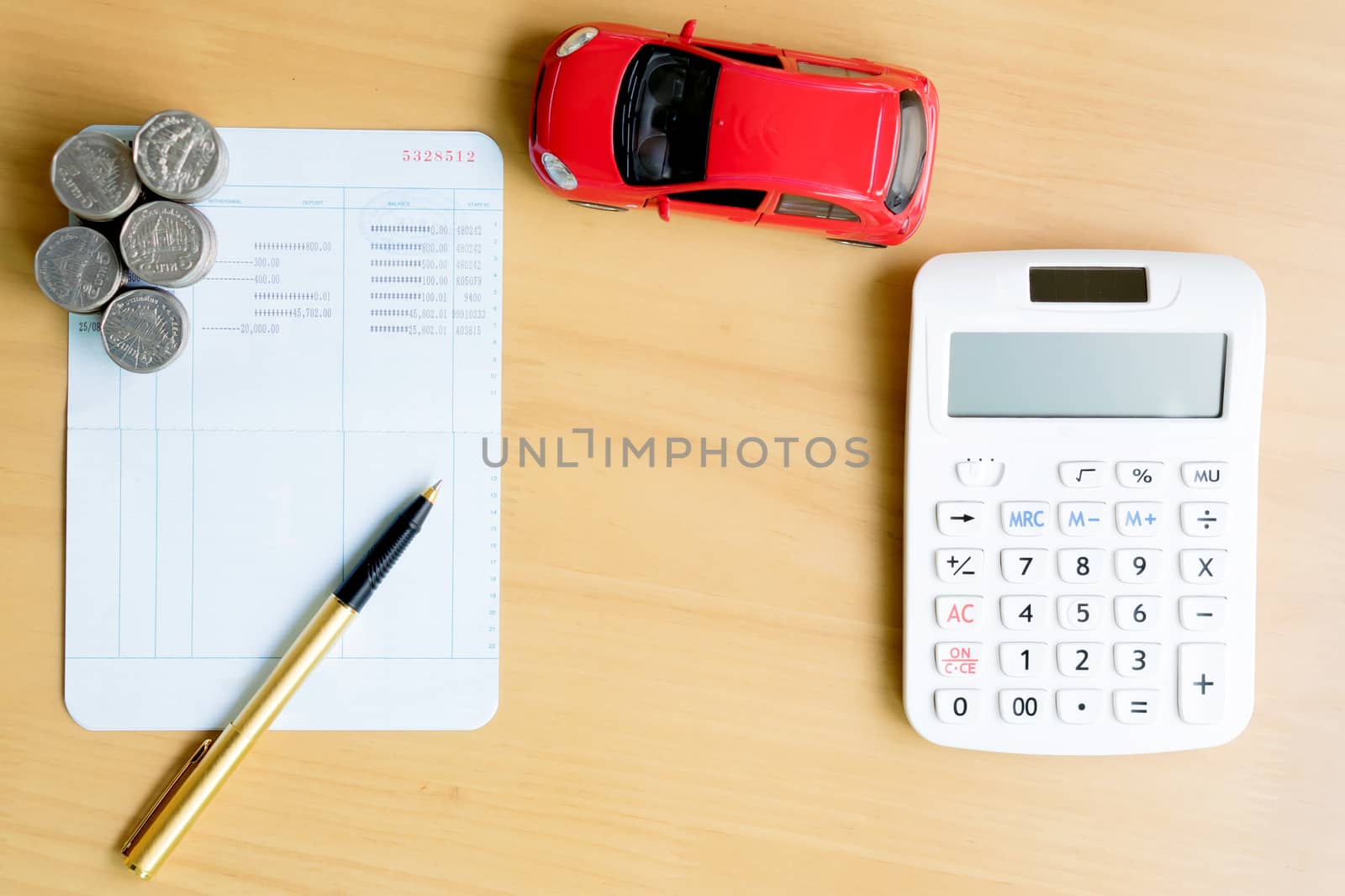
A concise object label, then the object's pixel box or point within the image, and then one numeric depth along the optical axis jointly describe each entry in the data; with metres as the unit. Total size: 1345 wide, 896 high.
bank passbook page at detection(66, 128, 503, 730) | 0.55
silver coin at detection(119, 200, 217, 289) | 0.52
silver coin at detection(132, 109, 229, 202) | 0.51
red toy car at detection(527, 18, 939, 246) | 0.50
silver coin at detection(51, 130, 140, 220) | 0.51
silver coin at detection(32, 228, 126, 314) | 0.52
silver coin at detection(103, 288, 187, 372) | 0.52
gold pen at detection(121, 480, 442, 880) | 0.53
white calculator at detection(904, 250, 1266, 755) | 0.53
